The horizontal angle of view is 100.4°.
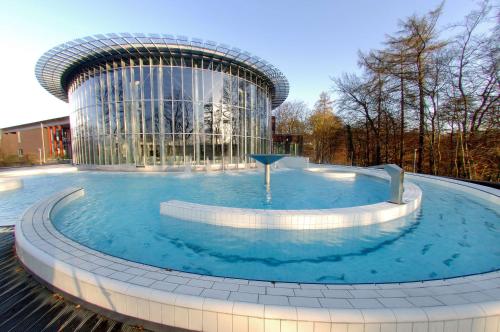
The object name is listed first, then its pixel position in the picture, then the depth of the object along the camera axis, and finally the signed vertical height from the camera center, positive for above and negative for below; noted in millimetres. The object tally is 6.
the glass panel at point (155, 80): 17297 +5693
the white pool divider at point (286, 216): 5359 -1816
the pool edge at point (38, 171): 15235 -1767
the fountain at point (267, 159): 10719 -568
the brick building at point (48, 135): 38916 +2609
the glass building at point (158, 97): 17016 +4503
